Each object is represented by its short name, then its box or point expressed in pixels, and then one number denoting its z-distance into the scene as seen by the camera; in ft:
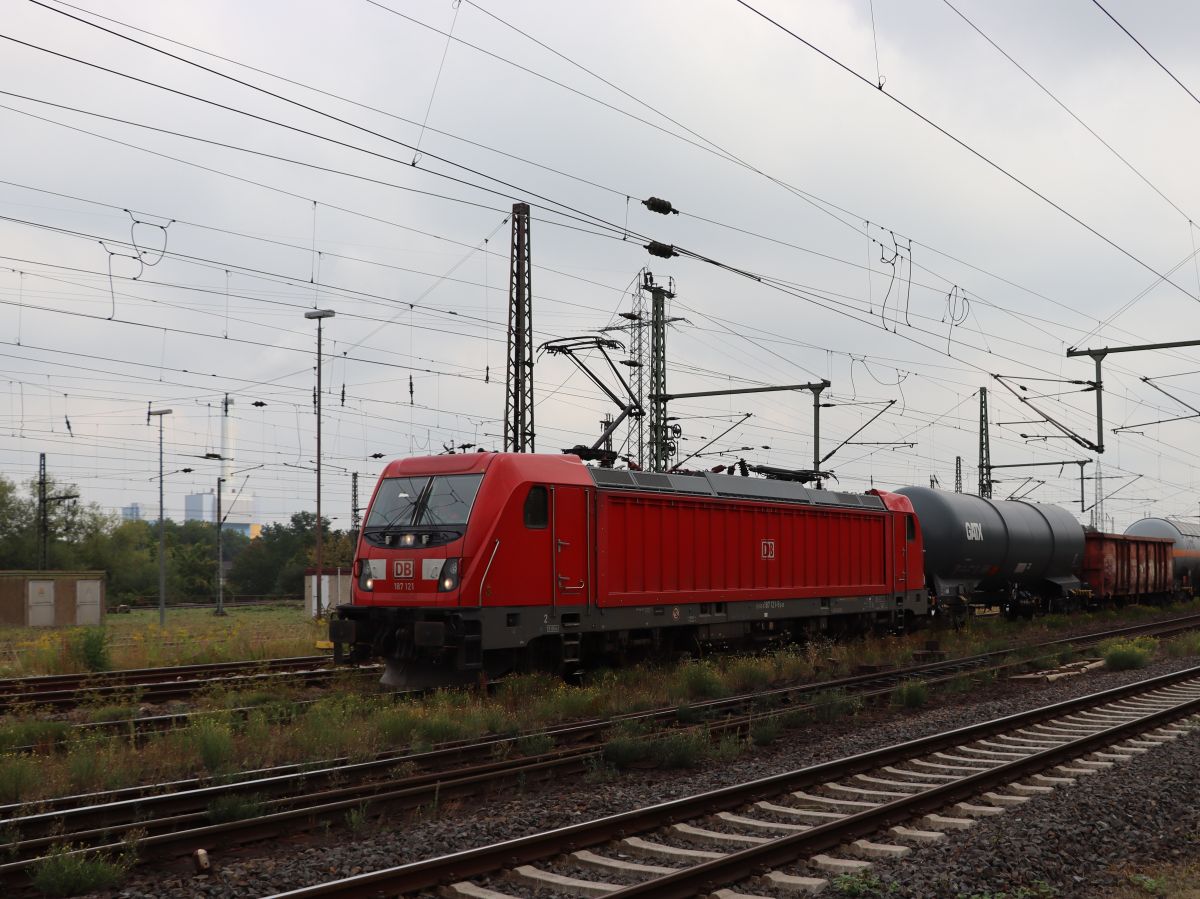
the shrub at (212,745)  36.50
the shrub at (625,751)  38.78
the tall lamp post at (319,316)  94.22
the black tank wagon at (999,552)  91.81
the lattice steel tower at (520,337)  70.38
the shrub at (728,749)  40.29
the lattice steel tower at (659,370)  101.24
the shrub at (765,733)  43.55
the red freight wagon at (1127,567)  115.24
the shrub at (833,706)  49.58
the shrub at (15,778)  31.78
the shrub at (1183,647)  79.51
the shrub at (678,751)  38.68
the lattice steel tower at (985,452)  164.04
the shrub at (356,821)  29.50
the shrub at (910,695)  54.21
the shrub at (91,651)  67.00
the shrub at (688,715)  47.19
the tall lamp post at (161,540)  111.14
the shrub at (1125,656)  69.82
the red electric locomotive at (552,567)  50.49
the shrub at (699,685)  54.75
